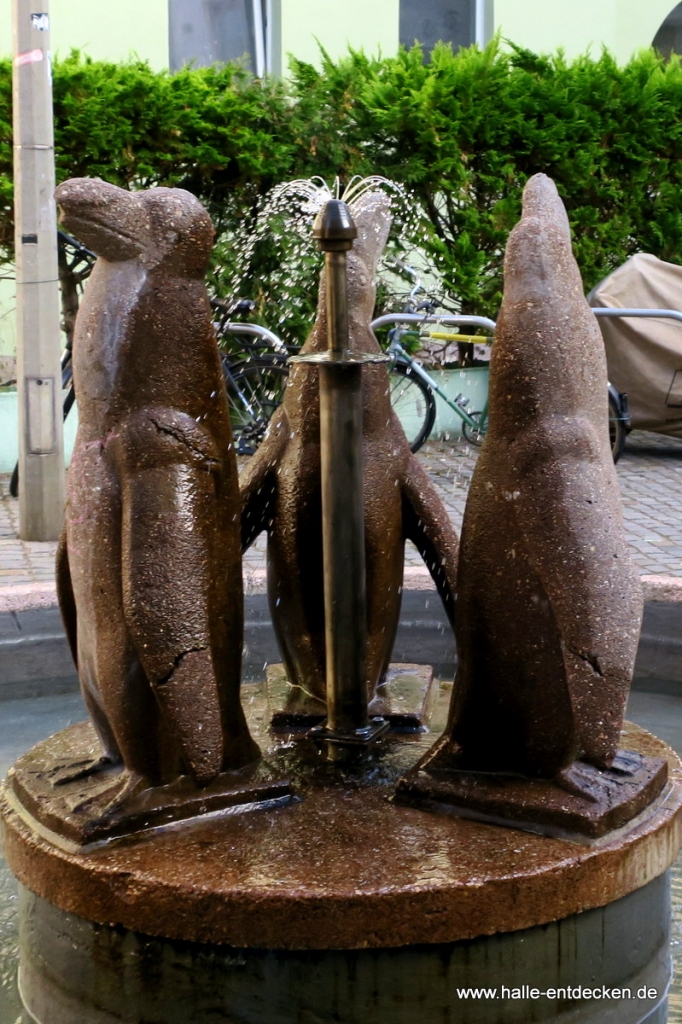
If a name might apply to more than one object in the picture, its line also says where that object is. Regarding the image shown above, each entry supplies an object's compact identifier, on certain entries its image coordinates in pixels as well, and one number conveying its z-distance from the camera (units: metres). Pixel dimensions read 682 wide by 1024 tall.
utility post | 7.53
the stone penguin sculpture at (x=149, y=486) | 2.73
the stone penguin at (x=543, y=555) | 2.70
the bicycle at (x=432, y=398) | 9.50
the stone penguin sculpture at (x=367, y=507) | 3.44
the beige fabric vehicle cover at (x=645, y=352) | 10.38
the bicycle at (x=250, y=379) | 8.24
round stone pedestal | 2.46
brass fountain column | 2.95
